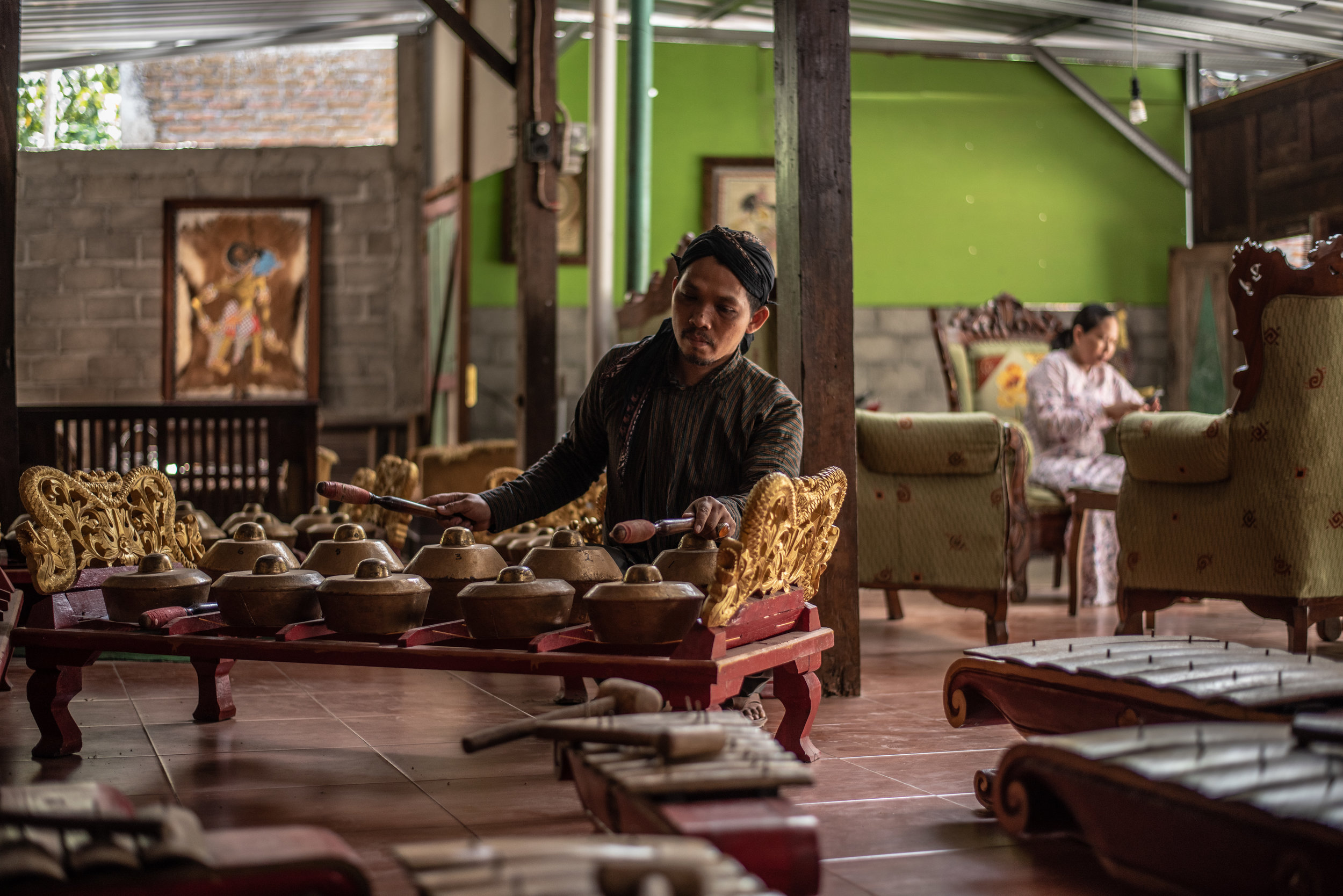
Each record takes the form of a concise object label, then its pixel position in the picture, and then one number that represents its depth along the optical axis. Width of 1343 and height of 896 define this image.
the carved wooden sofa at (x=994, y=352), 6.63
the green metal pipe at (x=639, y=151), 7.71
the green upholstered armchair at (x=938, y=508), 4.55
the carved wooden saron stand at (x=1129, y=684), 2.08
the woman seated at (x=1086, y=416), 6.03
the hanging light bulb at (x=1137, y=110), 8.39
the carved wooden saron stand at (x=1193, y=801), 1.56
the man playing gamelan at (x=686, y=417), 2.98
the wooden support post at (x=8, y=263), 4.18
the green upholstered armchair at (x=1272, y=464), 3.87
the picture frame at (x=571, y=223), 8.94
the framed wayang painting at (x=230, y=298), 9.53
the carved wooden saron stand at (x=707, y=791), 1.59
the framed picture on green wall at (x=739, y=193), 9.26
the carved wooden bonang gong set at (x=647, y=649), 2.35
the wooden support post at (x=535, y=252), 5.71
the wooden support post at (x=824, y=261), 3.76
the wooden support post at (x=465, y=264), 7.92
